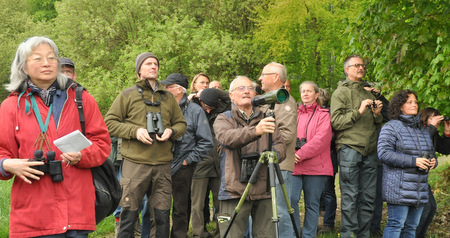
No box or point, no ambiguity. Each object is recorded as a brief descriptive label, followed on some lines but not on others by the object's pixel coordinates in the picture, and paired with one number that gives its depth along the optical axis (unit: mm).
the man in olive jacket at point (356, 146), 6496
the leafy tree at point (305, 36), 18625
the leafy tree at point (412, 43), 6574
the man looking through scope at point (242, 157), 4508
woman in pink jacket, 6203
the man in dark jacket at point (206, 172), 6645
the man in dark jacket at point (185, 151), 6297
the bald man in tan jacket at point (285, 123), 5352
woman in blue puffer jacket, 5656
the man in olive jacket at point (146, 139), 5309
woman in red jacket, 3270
